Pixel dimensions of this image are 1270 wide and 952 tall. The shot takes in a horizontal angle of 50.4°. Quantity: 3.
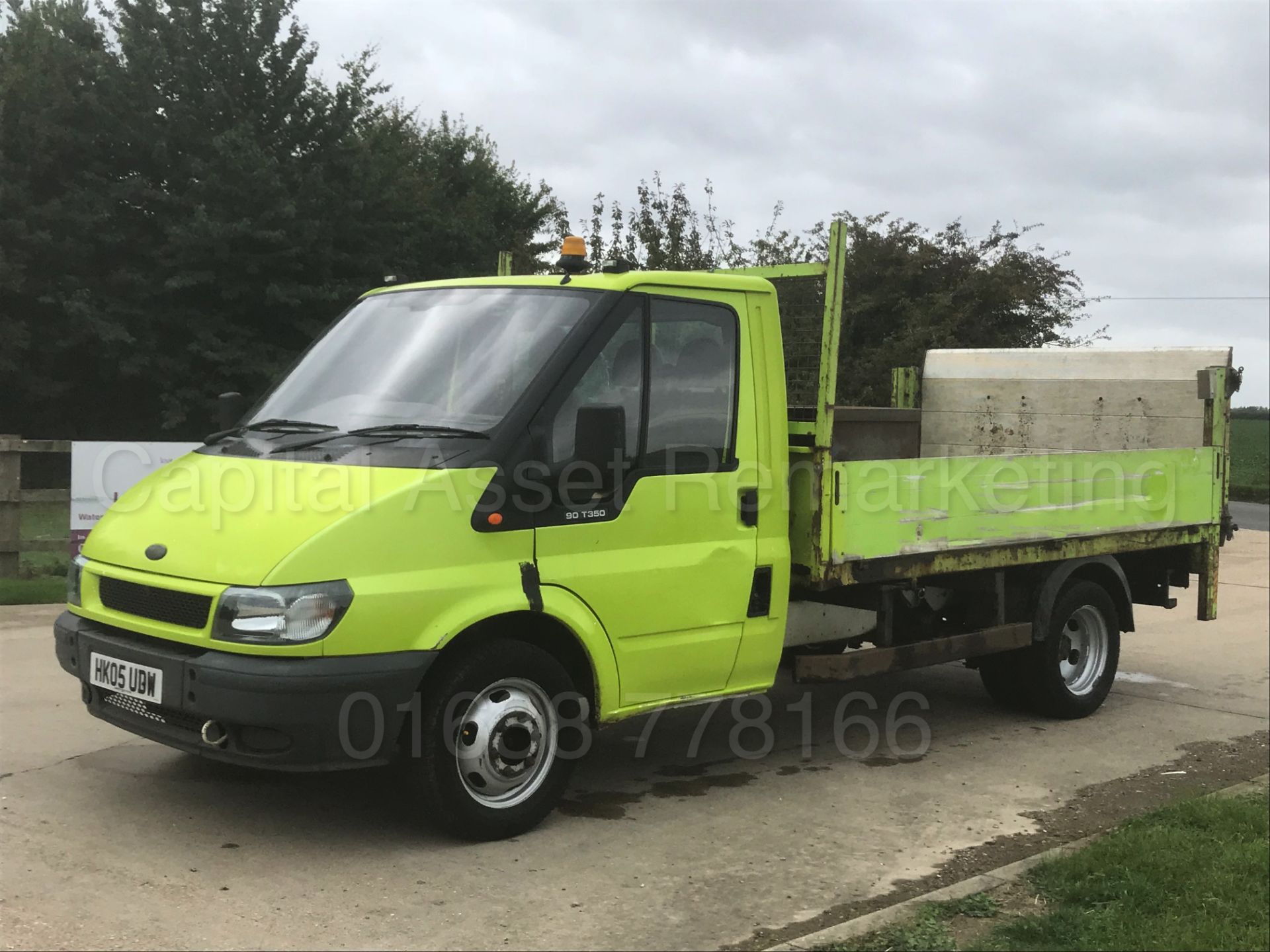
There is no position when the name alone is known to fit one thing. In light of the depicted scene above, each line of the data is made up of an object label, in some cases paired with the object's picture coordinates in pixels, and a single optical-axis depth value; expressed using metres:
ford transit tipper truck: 4.83
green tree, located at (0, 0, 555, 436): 26.92
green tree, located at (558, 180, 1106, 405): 18.09
